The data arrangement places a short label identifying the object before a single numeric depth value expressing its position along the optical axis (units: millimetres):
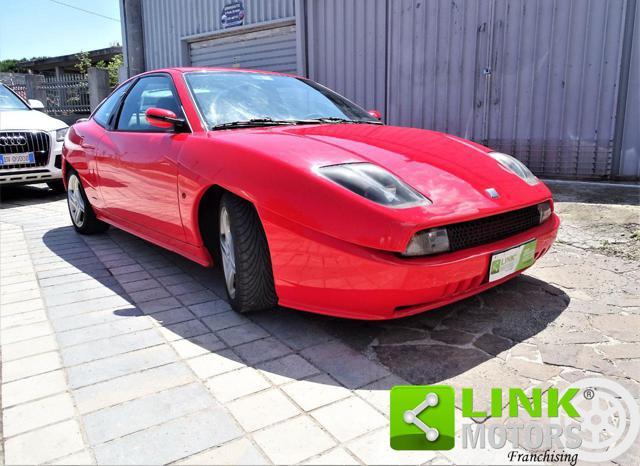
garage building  5637
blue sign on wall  9438
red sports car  2215
